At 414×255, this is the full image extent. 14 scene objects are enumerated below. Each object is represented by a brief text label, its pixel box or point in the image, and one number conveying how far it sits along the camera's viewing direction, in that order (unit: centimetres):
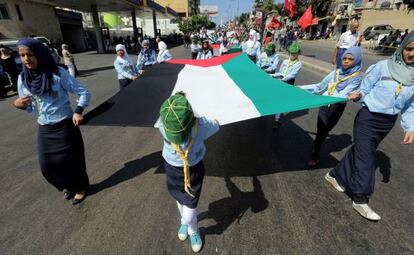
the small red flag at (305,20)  1150
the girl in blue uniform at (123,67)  555
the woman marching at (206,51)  829
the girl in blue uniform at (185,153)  168
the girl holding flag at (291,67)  443
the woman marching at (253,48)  870
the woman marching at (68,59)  997
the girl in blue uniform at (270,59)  545
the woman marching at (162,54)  743
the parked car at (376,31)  2361
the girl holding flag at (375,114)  230
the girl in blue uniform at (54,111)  233
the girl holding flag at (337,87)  295
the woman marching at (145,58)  699
